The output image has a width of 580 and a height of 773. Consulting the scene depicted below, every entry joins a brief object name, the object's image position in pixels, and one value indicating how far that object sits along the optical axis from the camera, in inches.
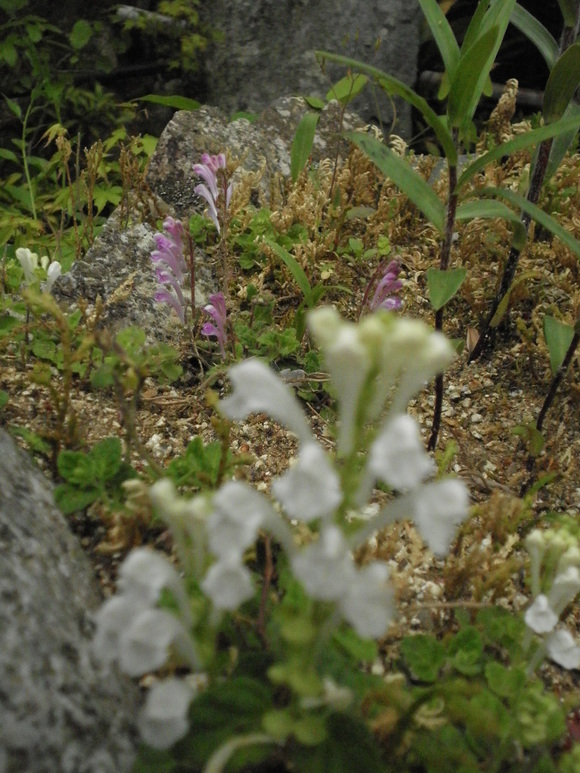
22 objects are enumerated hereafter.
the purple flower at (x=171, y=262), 14.6
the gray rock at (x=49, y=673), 7.8
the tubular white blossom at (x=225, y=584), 7.3
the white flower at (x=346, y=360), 7.4
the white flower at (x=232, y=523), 7.3
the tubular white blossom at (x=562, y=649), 10.1
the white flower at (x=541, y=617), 9.9
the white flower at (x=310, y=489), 7.0
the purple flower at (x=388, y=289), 14.5
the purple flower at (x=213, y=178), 14.2
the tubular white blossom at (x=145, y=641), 7.4
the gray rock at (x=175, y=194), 15.9
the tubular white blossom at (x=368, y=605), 7.1
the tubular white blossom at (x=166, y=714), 7.6
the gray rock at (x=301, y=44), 25.4
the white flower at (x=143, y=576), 7.4
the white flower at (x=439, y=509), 7.3
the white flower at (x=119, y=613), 7.4
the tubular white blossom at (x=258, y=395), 8.0
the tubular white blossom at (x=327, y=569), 7.0
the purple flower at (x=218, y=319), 14.4
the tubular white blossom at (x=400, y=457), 7.1
